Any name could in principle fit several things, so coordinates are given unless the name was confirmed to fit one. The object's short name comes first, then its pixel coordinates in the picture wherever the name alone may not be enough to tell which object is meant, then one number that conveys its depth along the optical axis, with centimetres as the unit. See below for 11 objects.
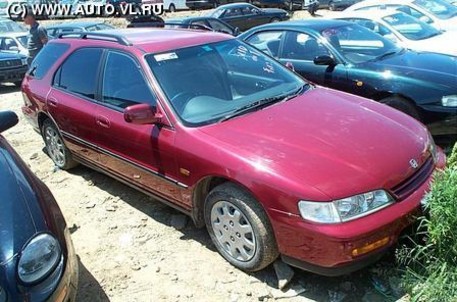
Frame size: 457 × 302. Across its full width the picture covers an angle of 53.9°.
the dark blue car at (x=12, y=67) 1172
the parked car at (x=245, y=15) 1950
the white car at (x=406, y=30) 752
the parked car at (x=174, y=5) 2819
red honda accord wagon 273
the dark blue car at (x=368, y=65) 480
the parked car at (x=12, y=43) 1331
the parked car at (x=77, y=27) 1407
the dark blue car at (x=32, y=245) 222
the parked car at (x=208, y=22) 1481
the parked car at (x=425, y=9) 896
